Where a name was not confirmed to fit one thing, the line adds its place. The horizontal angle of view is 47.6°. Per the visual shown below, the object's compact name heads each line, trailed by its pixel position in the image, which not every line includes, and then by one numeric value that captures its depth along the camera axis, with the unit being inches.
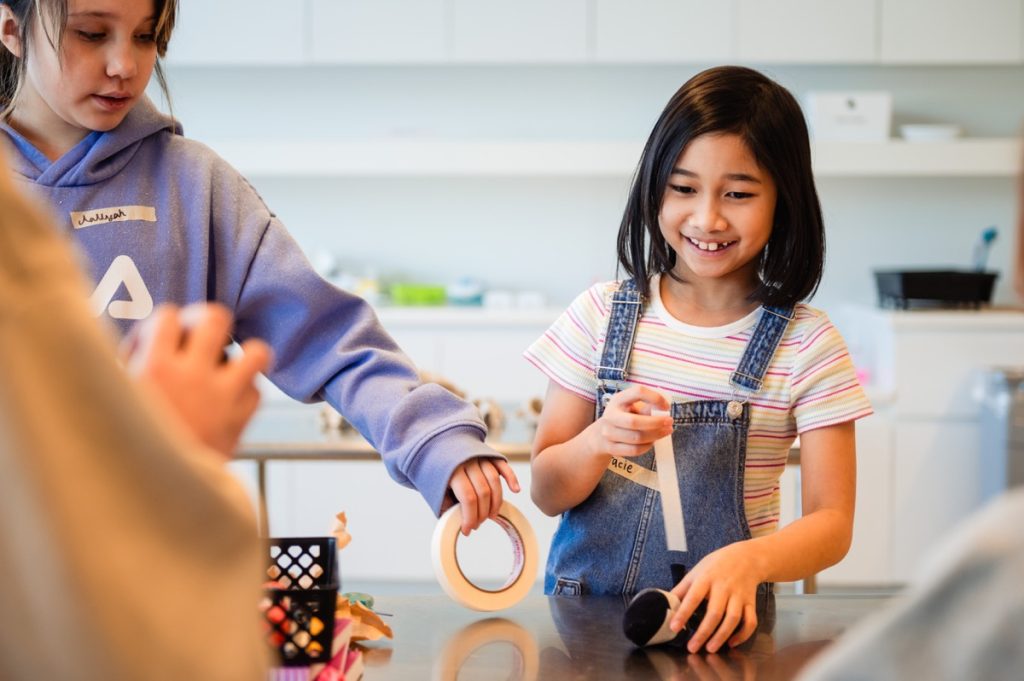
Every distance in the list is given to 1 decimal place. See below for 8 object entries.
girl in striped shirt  52.3
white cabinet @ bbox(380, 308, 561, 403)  151.2
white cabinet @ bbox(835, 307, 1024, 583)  143.5
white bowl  159.9
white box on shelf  159.5
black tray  148.8
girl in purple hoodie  43.9
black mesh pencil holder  33.4
